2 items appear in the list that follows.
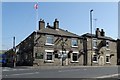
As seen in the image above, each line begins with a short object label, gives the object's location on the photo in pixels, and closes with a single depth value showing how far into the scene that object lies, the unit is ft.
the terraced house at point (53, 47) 55.53
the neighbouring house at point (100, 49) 65.74
